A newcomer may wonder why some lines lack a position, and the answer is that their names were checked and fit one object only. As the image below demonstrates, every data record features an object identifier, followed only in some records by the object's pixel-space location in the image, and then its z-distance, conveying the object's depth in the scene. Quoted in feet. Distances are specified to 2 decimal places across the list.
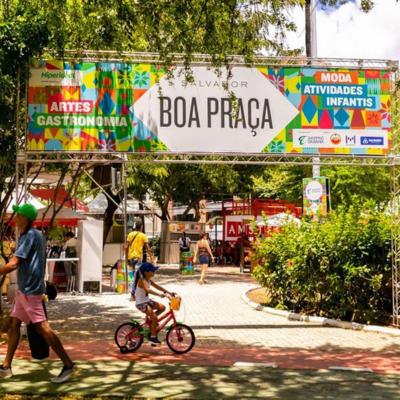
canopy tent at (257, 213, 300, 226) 92.35
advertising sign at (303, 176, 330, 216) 55.98
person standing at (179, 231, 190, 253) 95.09
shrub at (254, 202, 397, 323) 41.11
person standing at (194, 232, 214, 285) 71.31
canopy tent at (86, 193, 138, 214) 111.65
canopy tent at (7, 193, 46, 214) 64.51
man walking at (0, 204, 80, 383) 23.12
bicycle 30.42
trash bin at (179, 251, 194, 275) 88.53
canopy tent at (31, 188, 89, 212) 73.17
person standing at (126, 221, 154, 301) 53.21
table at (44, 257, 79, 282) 61.79
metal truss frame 39.68
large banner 39.52
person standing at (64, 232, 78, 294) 60.85
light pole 75.00
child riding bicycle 30.50
